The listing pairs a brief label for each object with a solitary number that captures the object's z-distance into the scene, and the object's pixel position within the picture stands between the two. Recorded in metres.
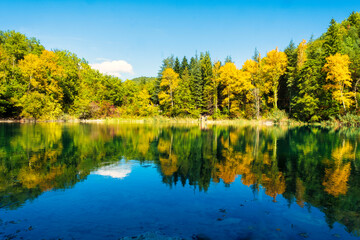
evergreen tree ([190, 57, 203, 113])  66.25
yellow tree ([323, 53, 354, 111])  41.88
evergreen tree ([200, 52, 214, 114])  64.62
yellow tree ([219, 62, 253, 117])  57.38
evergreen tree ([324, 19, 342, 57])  45.06
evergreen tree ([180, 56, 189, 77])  77.85
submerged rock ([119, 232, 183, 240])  5.38
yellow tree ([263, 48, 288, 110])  55.25
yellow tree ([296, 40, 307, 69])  52.06
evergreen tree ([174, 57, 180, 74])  76.12
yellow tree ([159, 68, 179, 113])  62.94
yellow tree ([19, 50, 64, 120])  52.34
